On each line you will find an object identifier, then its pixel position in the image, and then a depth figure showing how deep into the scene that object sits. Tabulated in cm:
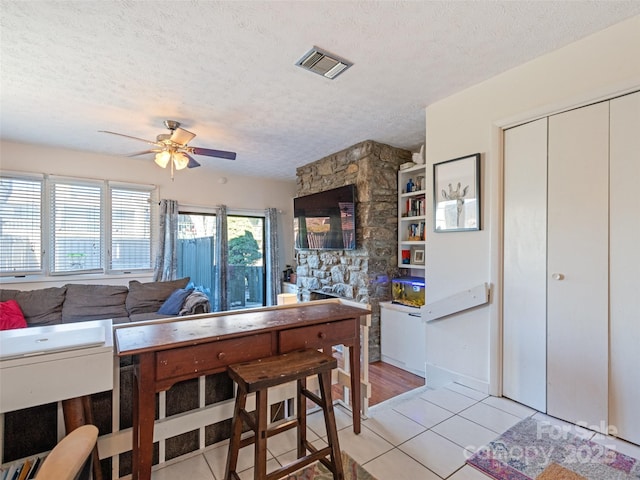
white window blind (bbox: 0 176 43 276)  383
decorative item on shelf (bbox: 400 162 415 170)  385
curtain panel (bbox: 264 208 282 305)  575
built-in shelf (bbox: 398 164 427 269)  380
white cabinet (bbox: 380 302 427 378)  344
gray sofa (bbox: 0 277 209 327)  356
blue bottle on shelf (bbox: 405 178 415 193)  393
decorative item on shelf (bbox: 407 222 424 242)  381
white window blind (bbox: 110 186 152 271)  453
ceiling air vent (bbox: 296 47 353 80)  206
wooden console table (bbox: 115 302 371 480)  134
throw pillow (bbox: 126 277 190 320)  398
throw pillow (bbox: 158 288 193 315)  368
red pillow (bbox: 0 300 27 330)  313
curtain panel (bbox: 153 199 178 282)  476
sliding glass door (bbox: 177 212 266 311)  518
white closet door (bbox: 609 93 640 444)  175
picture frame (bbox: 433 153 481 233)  247
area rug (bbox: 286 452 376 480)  159
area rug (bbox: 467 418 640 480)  157
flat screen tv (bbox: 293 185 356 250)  400
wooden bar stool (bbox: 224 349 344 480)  134
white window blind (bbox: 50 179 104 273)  413
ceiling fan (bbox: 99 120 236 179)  297
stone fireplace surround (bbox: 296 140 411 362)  383
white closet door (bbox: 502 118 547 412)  213
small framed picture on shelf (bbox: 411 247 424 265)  387
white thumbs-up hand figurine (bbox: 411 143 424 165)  369
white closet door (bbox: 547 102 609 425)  188
